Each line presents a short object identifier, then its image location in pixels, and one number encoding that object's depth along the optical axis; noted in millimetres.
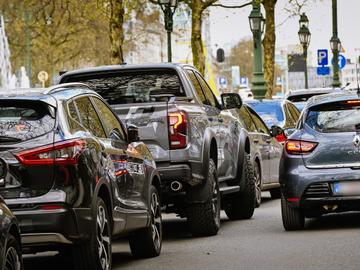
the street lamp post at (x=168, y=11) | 32031
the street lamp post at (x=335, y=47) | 51312
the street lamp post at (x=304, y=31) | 50503
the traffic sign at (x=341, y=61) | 58184
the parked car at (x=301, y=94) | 31672
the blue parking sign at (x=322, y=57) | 55188
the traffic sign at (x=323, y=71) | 54906
